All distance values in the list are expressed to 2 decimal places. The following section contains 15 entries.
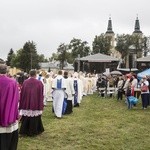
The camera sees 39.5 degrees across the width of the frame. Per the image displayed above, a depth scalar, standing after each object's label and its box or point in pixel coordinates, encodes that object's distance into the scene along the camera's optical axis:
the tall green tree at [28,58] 54.70
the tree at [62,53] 51.90
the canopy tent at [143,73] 14.51
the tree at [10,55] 73.44
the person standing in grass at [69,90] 8.77
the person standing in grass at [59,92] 7.86
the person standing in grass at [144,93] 10.37
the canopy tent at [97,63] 34.14
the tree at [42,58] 79.14
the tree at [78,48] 54.08
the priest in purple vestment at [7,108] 3.99
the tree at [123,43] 52.51
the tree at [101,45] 51.32
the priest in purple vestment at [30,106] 5.85
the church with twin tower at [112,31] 65.04
